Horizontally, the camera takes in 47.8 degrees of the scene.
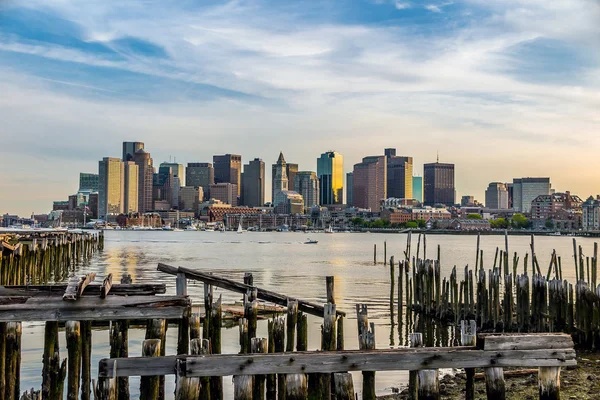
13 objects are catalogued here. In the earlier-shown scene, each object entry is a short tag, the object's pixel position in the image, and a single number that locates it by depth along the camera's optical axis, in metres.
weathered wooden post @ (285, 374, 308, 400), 8.33
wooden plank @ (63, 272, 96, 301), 9.64
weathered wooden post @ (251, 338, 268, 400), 8.62
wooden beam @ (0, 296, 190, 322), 9.73
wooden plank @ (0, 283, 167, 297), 10.55
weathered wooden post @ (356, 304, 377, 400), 9.00
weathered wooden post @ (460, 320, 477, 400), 8.92
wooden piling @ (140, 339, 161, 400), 9.21
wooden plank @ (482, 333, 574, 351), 8.38
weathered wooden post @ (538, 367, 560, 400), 8.58
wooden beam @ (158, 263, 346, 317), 13.95
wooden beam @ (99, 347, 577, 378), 7.98
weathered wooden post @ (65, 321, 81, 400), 10.16
